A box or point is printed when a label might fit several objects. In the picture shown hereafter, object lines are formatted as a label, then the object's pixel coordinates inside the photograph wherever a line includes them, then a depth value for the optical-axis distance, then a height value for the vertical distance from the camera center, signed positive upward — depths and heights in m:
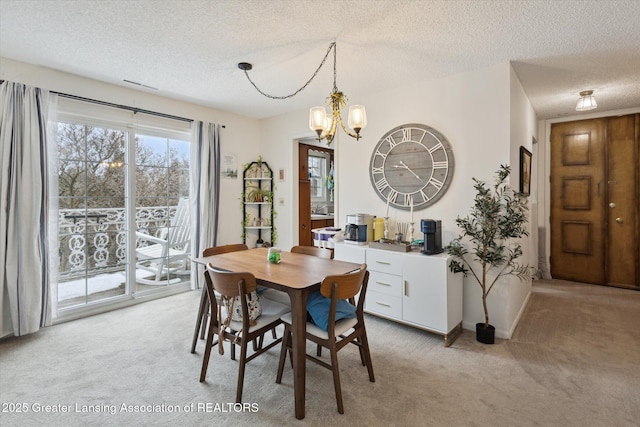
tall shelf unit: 4.88 +0.21
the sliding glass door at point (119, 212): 3.36 +0.00
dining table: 1.85 -0.42
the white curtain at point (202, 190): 4.24 +0.30
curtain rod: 3.19 +1.21
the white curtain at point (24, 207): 2.80 +0.05
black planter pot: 2.78 -1.08
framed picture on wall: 3.27 +0.48
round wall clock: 3.23 +0.51
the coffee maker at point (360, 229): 3.45 -0.18
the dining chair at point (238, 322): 1.90 -0.71
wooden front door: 4.30 +0.18
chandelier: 2.40 +0.73
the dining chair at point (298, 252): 2.51 -0.38
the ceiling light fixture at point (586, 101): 3.56 +1.27
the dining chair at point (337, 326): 1.82 -0.74
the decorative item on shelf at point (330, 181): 6.01 +0.60
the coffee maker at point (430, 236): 2.91 -0.22
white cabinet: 2.77 -0.73
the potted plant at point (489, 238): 2.72 -0.24
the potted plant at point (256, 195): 4.89 +0.27
